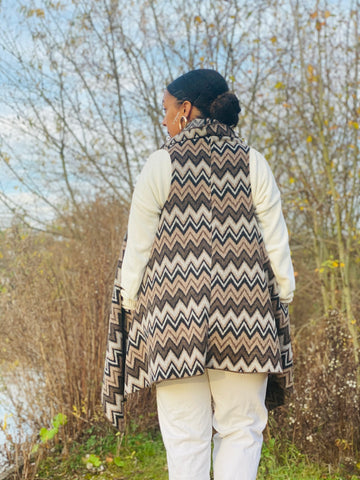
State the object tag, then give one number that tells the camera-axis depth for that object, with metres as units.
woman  1.93
